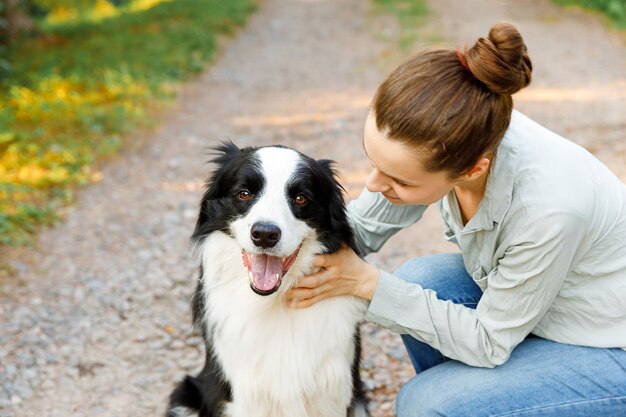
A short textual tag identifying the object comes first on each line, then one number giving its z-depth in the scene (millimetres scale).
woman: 1756
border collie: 2131
